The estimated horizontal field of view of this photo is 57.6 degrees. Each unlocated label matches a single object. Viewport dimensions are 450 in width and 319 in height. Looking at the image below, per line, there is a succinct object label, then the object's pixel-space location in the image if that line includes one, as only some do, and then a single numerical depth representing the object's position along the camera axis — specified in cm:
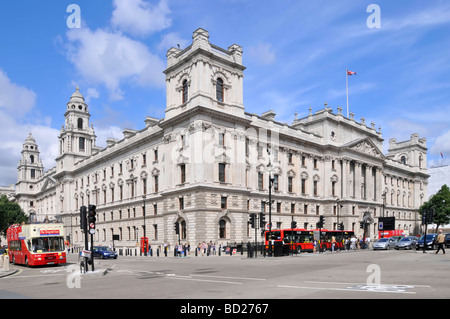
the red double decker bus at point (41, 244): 2842
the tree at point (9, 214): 6868
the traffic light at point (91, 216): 2223
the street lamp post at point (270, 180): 3544
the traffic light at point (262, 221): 3453
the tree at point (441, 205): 8569
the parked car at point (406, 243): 4262
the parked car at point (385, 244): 4411
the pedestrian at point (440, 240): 2884
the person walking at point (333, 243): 4515
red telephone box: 4674
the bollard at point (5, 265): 2542
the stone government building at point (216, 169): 4731
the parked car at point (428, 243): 3750
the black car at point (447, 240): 4199
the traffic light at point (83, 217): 2212
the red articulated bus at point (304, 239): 4443
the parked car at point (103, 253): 4029
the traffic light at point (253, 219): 3562
